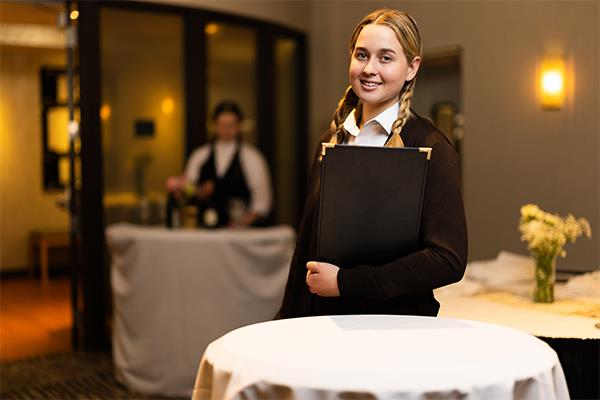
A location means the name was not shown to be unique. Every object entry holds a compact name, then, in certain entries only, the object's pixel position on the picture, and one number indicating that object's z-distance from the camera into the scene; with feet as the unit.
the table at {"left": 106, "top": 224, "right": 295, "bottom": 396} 13.74
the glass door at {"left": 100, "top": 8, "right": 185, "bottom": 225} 17.76
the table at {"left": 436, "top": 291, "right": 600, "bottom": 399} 8.12
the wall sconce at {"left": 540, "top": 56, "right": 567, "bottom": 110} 12.66
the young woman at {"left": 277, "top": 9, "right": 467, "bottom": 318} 5.68
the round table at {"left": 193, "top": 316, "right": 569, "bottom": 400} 4.59
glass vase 9.75
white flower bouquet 9.71
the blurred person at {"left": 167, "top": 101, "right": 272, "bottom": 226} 16.67
